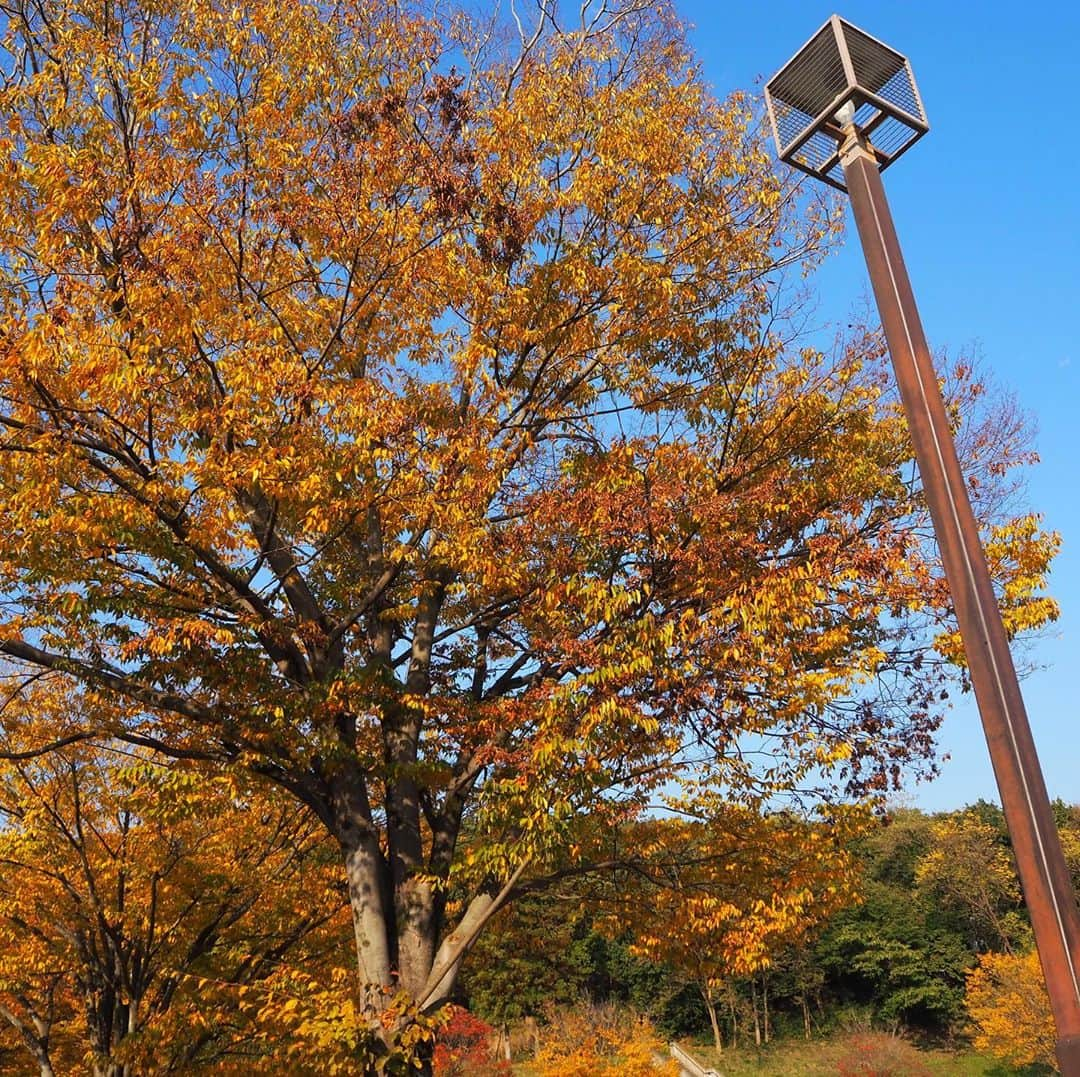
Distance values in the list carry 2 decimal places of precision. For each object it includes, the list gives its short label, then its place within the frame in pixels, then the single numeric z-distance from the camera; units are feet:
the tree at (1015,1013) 96.94
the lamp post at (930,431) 9.29
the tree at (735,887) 25.48
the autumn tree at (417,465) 21.95
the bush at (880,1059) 105.70
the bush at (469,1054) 67.22
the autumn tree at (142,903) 36.68
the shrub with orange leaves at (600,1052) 51.44
